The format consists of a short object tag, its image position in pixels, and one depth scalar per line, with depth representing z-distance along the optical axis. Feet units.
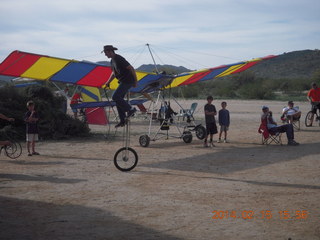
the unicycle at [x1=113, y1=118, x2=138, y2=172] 28.43
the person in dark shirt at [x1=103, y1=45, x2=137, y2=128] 25.85
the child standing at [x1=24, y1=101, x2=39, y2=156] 36.11
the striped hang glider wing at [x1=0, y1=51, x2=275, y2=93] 35.62
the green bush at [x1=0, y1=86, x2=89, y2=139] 48.67
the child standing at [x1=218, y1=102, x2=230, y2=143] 43.47
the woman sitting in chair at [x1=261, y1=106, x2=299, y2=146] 40.68
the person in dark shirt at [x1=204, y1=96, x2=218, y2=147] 41.12
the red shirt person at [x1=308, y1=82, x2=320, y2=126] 57.82
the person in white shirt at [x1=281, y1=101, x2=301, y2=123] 51.49
